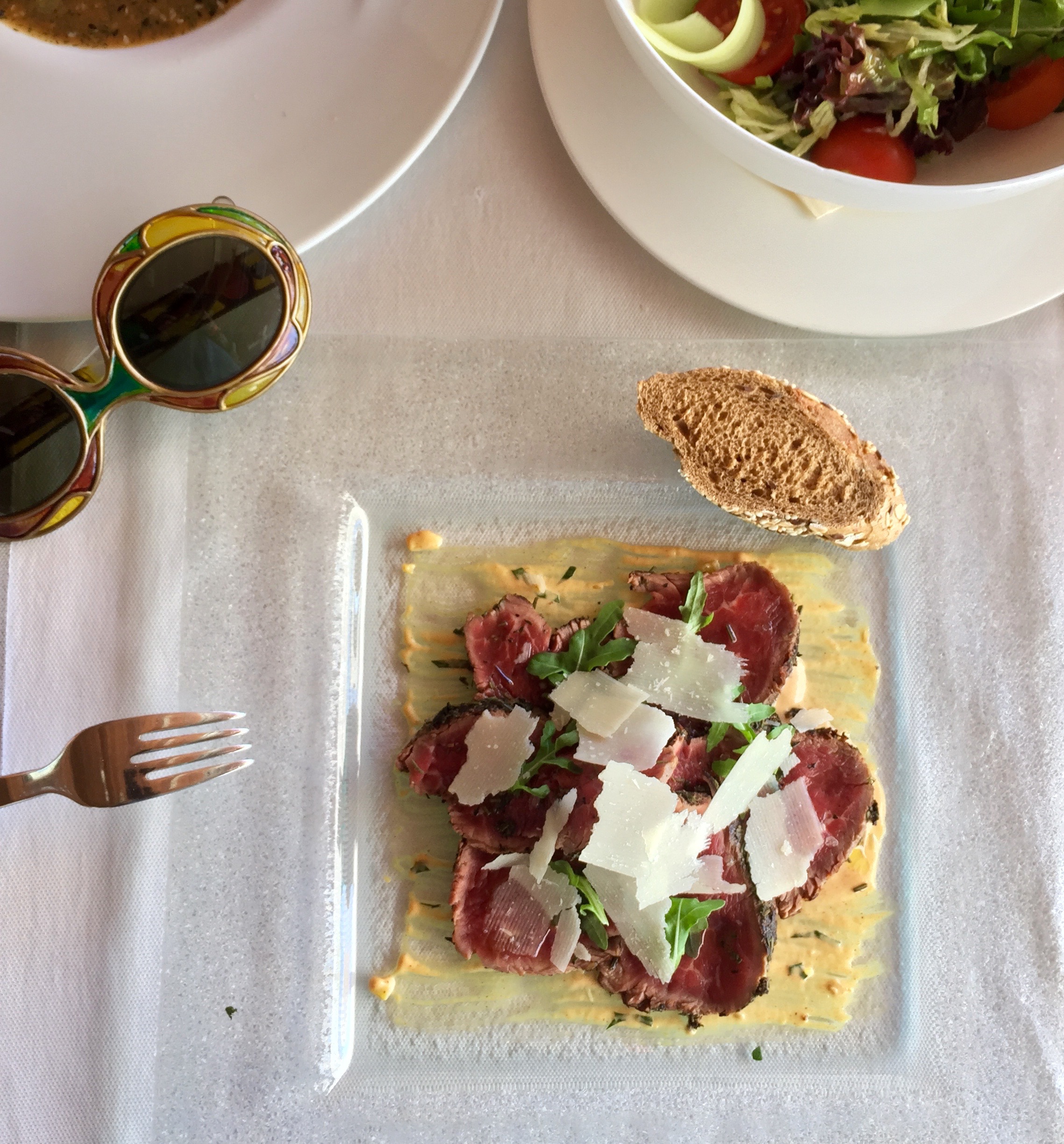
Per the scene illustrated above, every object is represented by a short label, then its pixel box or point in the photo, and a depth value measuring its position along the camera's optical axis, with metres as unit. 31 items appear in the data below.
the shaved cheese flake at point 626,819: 0.38
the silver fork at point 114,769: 0.39
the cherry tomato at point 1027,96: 0.37
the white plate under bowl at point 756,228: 0.41
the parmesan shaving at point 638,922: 0.38
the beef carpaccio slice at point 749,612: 0.41
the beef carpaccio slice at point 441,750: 0.40
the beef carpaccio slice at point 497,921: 0.39
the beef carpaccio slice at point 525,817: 0.40
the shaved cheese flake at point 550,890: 0.39
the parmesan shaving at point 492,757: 0.39
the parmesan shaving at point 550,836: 0.39
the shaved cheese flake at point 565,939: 0.39
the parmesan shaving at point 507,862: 0.40
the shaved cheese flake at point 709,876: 0.39
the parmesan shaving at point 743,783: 0.39
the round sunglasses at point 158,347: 0.39
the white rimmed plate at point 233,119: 0.40
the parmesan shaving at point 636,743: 0.39
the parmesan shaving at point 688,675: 0.39
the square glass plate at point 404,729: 0.40
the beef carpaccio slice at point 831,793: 0.40
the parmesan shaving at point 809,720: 0.41
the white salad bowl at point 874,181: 0.36
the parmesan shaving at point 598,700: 0.39
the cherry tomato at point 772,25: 0.37
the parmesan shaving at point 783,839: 0.39
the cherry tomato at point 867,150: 0.38
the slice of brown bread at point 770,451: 0.40
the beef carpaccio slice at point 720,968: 0.40
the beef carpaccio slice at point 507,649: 0.41
